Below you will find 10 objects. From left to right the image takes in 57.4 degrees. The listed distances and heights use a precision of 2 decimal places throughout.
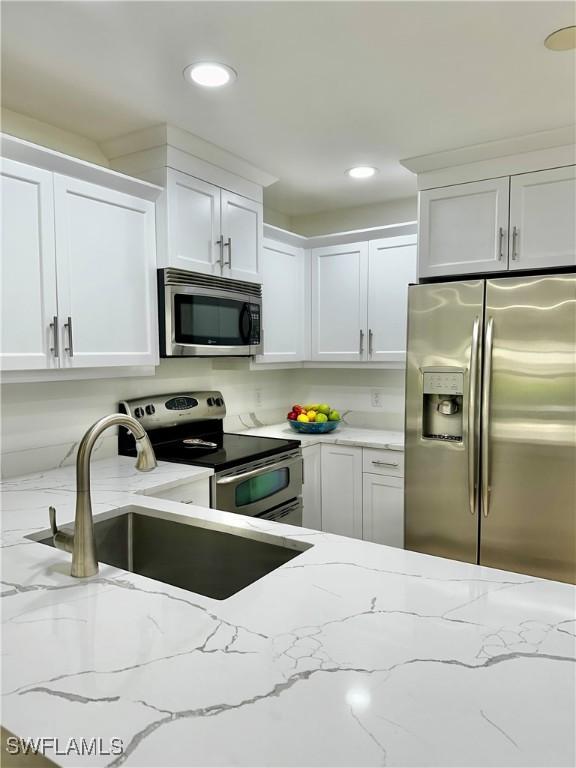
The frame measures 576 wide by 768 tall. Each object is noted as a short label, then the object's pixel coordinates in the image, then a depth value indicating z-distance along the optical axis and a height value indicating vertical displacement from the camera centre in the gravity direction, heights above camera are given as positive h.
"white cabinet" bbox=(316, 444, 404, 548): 3.11 -0.83
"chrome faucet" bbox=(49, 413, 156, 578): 1.12 -0.36
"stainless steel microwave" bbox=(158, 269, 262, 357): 2.48 +0.22
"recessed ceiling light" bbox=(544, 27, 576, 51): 1.66 +1.03
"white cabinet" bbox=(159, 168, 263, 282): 2.45 +0.66
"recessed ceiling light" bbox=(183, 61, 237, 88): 1.86 +1.03
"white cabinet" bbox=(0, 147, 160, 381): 1.87 +0.35
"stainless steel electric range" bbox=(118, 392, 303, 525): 2.44 -0.47
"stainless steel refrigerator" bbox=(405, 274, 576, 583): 2.24 -0.30
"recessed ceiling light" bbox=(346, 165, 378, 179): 2.91 +1.06
